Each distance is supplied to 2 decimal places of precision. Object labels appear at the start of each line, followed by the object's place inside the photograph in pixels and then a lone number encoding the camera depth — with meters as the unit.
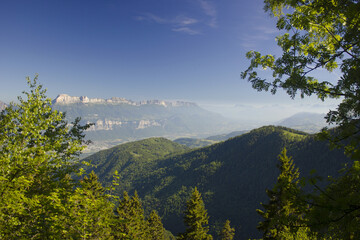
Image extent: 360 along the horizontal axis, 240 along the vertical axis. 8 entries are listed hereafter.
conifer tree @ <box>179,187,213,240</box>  30.75
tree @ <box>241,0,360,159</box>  4.97
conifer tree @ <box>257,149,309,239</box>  3.91
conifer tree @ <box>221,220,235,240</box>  51.19
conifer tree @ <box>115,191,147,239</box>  35.41
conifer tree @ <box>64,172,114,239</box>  7.68
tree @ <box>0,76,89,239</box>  7.60
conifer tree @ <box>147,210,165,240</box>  49.04
